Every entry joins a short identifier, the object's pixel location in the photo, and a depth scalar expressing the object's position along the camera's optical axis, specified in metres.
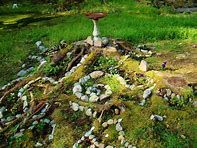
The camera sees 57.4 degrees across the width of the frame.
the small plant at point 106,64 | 5.19
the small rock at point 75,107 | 4.64
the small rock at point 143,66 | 5.05
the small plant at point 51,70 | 5.36
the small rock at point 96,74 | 5.12
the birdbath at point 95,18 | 5.46
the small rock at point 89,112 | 4.54
